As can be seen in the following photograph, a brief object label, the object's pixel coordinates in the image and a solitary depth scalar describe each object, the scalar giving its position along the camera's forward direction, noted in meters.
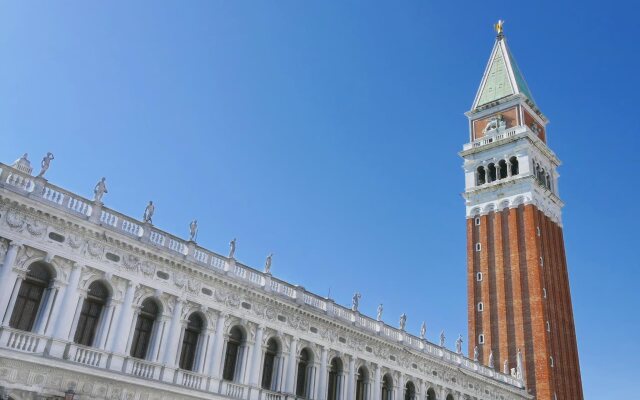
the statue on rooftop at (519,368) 51.72
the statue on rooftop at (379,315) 37.19
